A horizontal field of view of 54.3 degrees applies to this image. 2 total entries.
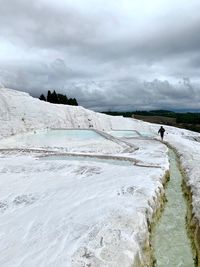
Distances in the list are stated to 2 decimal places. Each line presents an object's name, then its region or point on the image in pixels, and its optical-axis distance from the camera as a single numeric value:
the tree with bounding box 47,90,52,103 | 55.31
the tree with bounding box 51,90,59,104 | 55.24
